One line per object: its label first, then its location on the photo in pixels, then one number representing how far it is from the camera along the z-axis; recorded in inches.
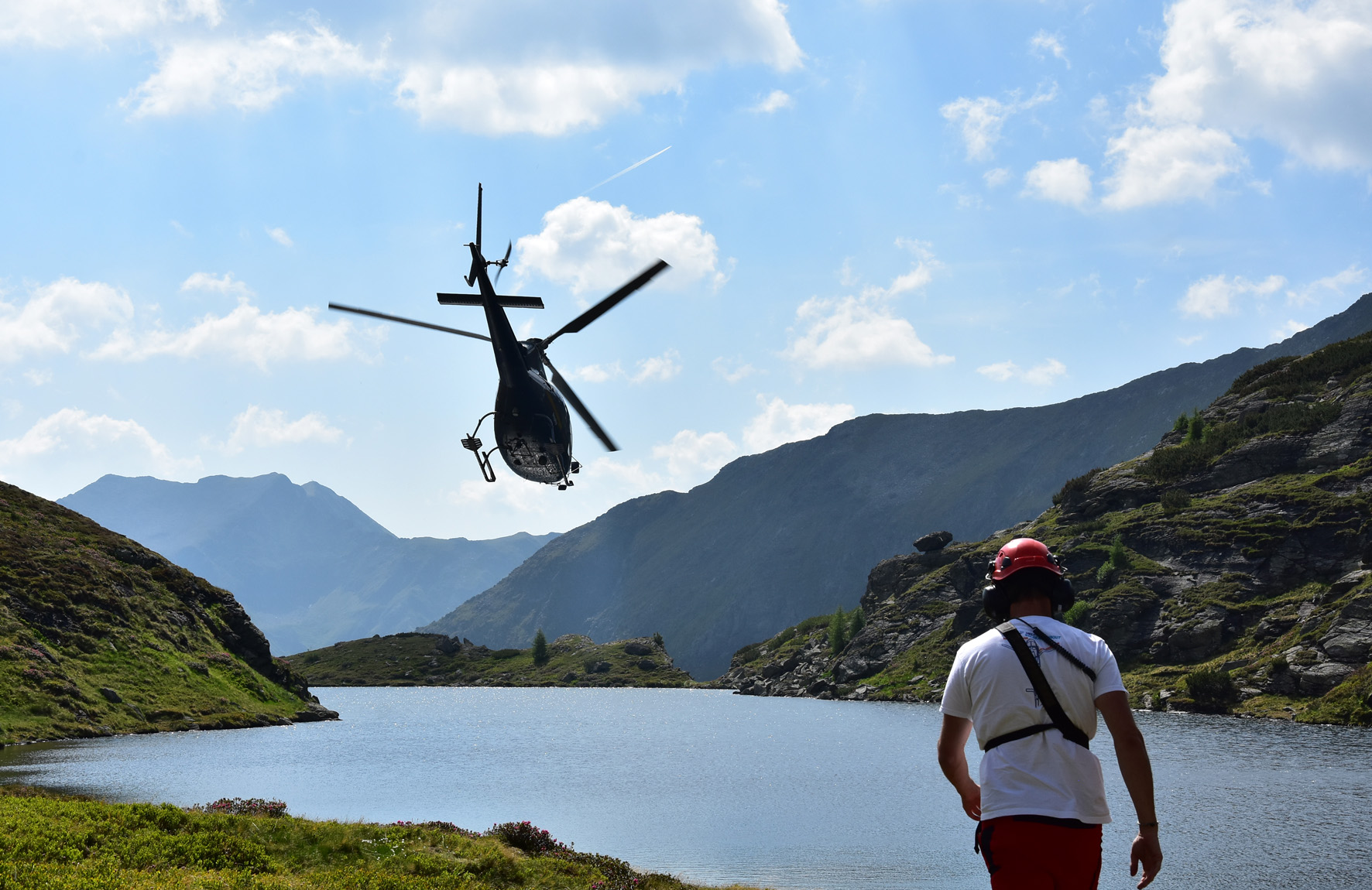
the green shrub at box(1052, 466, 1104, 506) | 7549.2
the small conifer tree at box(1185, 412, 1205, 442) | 7458.7
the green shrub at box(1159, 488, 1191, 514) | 6427.2
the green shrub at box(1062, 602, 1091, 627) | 5802.2
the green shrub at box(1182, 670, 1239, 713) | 4241.9
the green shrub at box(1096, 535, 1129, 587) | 6053.2
